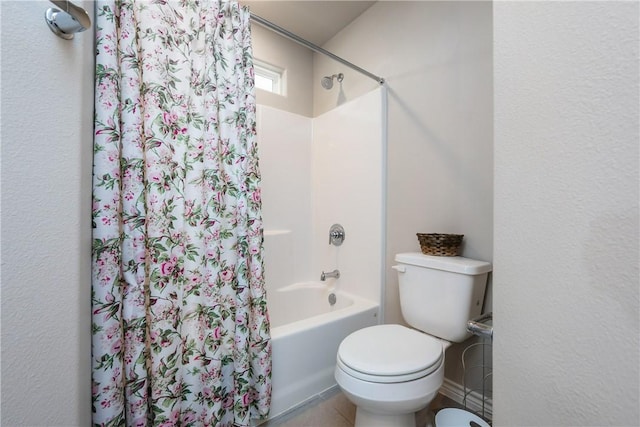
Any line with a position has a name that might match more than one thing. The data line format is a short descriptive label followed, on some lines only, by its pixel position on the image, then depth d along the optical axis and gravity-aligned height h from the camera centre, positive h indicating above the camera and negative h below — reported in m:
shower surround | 1.58 +0.05
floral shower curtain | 0.99 -0.03
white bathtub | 1.43 -0.74
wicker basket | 1.43 -0.14
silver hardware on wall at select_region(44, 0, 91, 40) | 0.65 +0.47
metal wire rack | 1.38 -0.83
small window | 2.26 +1.17
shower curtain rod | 1.36 +0.96
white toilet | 0.99 -0.54
